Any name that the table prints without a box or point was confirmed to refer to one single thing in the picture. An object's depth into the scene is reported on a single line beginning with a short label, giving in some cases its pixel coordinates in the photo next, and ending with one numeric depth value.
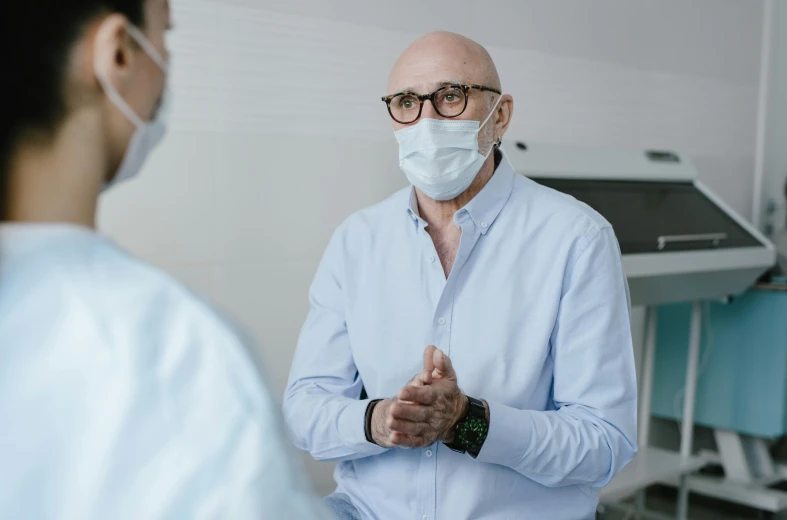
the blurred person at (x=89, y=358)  0.48
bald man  1.44
